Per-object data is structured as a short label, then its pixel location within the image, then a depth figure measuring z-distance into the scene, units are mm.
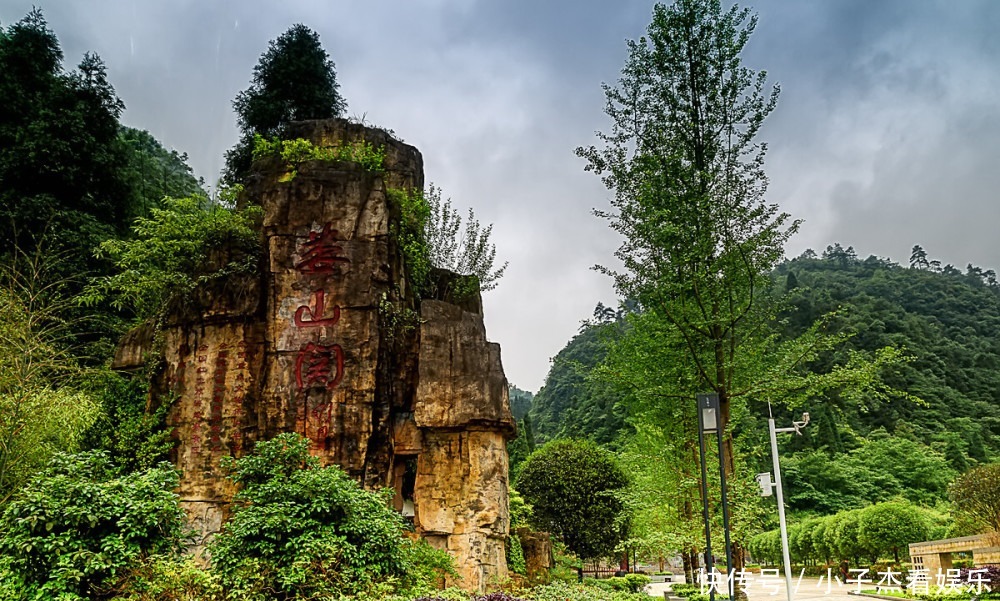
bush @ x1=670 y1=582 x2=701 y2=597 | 12826
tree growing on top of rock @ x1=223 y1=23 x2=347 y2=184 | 14492
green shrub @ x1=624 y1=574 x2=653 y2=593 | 15950
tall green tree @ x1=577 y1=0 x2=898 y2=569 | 8984
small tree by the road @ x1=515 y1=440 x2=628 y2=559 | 17266
